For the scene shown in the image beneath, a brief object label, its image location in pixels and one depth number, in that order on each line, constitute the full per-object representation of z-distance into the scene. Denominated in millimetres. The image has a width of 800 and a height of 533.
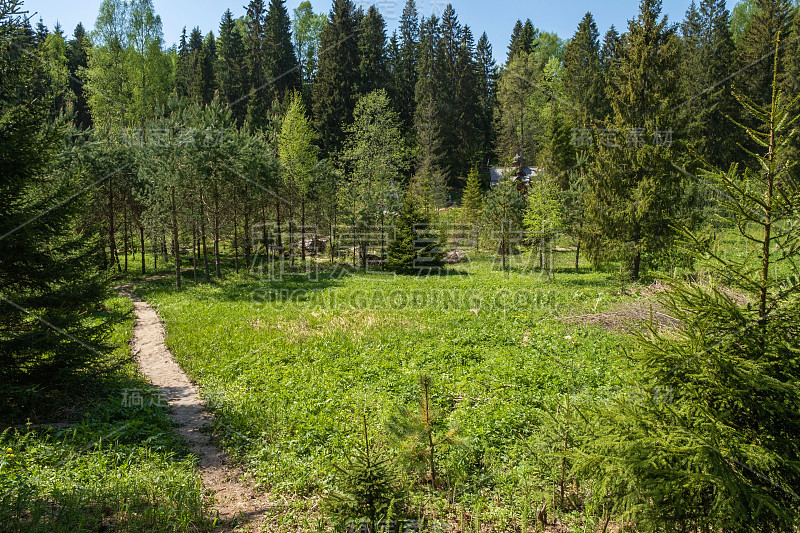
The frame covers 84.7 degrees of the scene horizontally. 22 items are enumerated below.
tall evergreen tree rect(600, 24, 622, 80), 60531
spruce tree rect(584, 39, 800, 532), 3904
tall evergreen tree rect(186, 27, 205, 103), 63406
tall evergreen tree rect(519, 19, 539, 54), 75438
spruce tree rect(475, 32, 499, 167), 69375
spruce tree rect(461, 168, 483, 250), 47619
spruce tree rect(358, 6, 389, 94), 61531
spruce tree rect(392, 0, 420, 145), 66875
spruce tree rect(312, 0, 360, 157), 59516
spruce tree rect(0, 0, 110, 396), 8703
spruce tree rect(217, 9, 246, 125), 65625
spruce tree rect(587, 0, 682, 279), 21469
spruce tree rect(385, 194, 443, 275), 34562
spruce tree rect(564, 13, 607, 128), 52906
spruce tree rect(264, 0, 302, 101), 64625
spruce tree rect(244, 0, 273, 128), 61906
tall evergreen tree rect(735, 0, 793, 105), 44000
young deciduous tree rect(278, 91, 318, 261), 37312
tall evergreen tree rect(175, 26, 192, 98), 66188
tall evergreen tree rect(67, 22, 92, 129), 63031
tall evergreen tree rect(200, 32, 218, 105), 64062
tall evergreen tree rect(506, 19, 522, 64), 73938
